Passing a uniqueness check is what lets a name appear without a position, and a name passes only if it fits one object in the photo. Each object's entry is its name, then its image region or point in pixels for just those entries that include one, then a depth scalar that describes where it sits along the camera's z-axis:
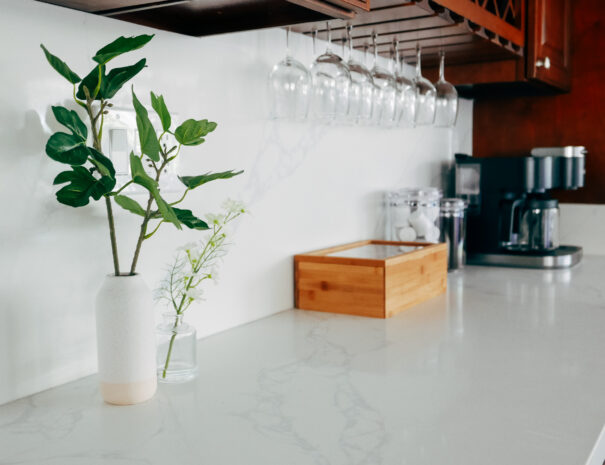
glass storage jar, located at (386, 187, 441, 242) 1.97
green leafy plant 0.90
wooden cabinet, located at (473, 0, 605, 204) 2.54
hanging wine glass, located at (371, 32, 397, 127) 1.60
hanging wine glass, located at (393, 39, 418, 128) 1.67
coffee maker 2.27
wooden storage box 1.52
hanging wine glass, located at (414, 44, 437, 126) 1.72
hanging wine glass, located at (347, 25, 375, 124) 1.52
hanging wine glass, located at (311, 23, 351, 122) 1.45
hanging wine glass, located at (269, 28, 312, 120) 1.44
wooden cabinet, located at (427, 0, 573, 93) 2.02
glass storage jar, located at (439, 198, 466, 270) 2.15
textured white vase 0.94
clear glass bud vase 1.08
